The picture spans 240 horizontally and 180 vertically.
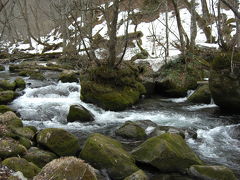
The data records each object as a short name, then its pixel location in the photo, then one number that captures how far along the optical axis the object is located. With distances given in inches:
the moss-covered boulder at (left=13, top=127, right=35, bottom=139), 265.4
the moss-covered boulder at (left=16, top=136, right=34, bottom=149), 247.9
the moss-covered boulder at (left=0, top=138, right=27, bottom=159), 213.0
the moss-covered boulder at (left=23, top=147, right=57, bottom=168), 223.9
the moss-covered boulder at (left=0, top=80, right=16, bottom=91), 496.4
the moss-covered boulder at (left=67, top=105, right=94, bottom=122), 358.9
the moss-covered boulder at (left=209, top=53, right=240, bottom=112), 367.3
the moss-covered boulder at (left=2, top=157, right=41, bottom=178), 186.9
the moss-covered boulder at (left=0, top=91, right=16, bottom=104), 433.3
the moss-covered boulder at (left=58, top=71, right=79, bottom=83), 566.9
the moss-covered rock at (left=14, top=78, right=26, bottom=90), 516.4
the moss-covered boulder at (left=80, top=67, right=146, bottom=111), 416.2
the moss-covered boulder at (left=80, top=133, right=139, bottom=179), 217.8
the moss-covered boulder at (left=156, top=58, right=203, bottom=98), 492.8
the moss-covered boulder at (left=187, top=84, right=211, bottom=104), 442.0
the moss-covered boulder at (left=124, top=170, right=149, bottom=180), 196.6
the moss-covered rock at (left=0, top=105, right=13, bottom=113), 351.0
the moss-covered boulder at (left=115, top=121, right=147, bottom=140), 296.7
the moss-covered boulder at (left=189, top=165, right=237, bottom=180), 205.9
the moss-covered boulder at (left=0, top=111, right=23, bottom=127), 279.6
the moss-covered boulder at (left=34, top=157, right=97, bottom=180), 143.9
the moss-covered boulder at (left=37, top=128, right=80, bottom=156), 247.9
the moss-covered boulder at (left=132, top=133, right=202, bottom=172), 224.4
